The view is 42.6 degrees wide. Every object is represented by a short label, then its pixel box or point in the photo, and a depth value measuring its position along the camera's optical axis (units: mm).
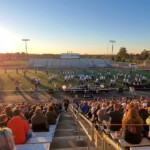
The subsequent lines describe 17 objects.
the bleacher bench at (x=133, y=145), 4498
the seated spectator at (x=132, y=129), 4488
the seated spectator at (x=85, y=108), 10517
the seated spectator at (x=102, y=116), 6888
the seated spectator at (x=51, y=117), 7508
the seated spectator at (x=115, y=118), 5809
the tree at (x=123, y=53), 123481
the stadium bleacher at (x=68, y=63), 81481
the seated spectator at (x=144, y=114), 5763
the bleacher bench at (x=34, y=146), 4547
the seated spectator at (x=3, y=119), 4879
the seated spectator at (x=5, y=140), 3572
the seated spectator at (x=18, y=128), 5000
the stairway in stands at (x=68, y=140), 5609
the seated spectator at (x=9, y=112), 6234
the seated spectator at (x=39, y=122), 5996
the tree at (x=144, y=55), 109562
